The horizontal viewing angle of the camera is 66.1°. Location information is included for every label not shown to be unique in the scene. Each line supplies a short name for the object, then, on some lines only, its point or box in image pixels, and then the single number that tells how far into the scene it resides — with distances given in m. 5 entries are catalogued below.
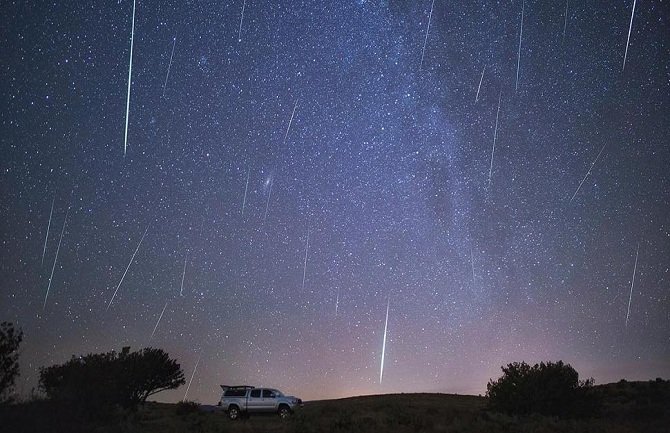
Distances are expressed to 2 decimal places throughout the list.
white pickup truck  30.42
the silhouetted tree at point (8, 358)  24.18
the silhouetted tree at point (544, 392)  28.39
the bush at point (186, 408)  34.87
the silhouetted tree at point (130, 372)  27.96
